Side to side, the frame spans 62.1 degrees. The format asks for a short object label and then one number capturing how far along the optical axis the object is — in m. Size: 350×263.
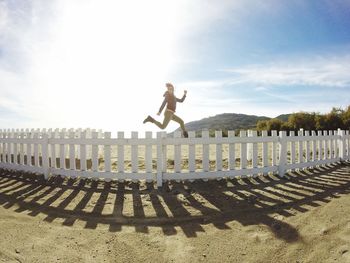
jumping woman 7.54
